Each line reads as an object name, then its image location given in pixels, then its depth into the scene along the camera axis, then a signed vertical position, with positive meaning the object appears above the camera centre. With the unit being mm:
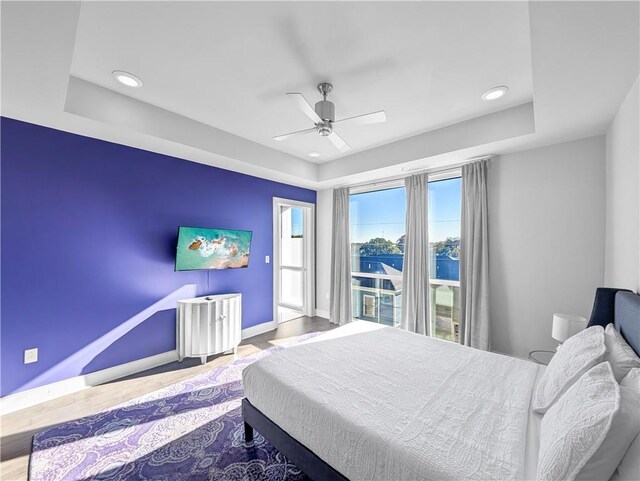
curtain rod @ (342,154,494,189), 3503 +1137
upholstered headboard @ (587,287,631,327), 1910 -403
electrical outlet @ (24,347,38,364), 2459 -996
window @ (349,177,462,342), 3773 -72
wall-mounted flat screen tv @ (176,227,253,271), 3375 -4
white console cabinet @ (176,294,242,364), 3260 -976
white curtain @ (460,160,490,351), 3322 -157
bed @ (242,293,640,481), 1151 -858
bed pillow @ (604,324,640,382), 1276 -523
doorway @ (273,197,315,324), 4684 -234
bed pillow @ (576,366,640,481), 881 -645
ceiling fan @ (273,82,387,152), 2275 +1121
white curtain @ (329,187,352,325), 4891 -235
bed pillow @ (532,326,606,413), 1372 -623
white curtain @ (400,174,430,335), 3898 -166
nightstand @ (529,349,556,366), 3033 -1203
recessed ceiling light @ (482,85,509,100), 2438 +1457
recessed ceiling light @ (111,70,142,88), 2240 +1439
